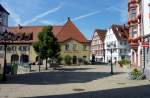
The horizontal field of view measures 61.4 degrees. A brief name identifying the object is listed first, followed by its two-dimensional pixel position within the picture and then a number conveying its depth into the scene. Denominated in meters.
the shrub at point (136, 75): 12.44
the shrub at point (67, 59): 32.25
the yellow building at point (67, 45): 32.94
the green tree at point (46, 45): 21.95
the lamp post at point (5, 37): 11.81
